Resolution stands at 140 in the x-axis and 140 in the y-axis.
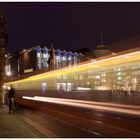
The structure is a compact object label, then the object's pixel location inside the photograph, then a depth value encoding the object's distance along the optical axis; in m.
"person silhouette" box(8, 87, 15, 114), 9.88
